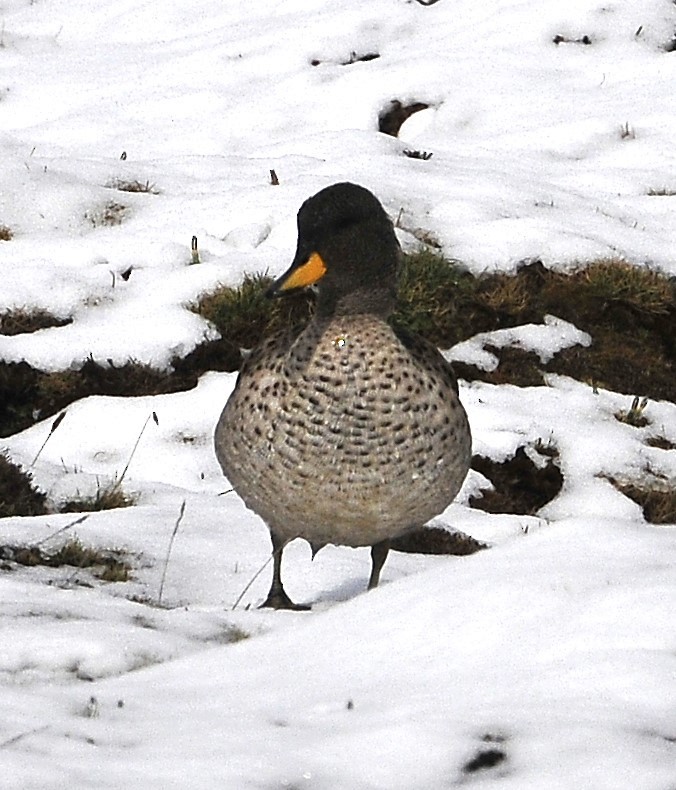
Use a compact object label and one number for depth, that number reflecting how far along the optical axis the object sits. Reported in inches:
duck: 418.0
